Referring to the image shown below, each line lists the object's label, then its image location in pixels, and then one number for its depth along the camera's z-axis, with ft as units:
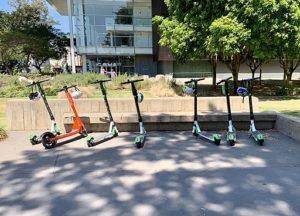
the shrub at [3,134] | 14.39
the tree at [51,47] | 89.88
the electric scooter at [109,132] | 13.48
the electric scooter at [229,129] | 12.78
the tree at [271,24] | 27.96
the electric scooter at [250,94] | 13.42
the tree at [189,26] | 32.02
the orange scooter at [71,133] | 12.75
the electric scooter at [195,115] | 13.83
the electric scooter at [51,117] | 13.44
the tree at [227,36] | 28.76
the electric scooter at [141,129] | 12.74
